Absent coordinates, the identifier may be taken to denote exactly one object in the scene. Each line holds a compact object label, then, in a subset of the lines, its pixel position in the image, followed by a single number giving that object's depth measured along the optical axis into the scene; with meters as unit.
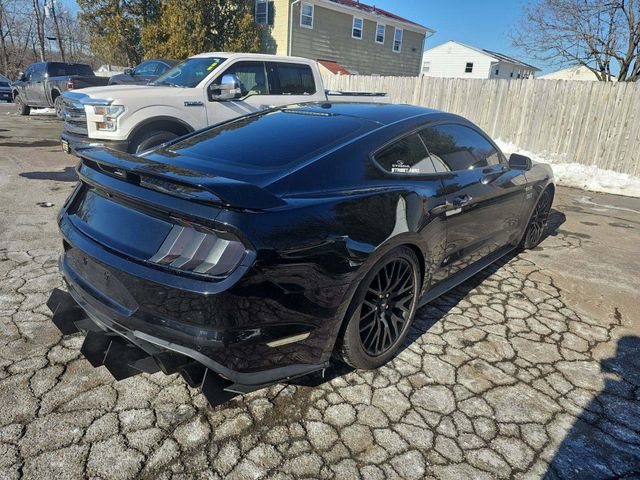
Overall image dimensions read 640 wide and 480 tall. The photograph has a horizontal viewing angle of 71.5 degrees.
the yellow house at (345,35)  23.45
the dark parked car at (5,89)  23.06
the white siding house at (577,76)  40.63
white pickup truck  6.26
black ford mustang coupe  1.95
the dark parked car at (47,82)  13.48
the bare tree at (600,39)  15.96
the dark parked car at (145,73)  12.17
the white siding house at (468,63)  39.00
